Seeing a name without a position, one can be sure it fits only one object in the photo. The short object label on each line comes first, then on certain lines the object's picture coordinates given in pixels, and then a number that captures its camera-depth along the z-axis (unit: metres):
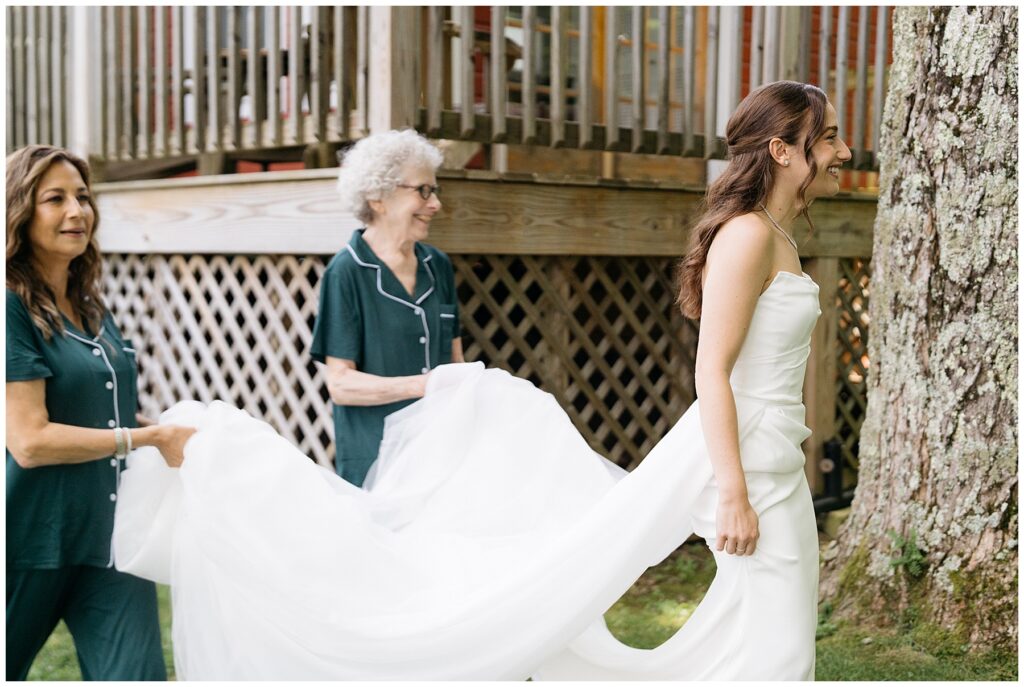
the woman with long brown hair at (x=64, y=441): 3.11
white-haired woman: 4.07
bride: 2.82
